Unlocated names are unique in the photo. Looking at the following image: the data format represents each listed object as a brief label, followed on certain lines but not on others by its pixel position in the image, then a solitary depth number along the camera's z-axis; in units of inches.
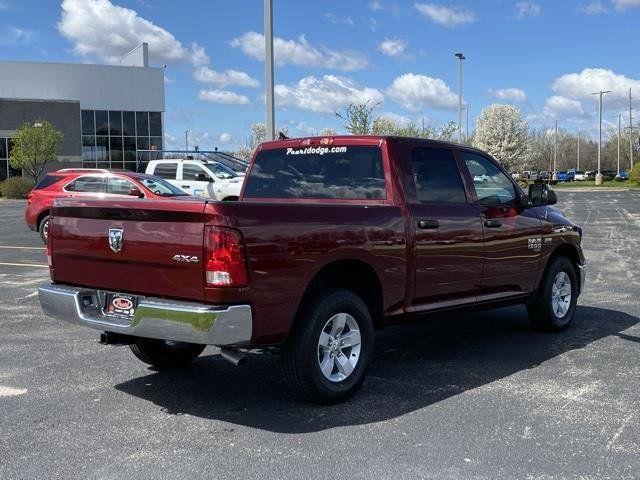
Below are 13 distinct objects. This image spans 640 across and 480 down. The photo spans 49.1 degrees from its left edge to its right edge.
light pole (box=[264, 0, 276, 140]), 514.6
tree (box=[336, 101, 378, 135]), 1284.4
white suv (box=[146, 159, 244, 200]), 797.2
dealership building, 2021.4
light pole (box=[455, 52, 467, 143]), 1707.1
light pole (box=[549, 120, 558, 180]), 3383.4
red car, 609.9
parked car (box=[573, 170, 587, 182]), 3559.5
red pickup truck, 169.0
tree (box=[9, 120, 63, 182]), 1817.2
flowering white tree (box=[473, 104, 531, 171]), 3462.1
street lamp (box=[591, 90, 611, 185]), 2701.8
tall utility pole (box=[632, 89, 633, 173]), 3402.8
